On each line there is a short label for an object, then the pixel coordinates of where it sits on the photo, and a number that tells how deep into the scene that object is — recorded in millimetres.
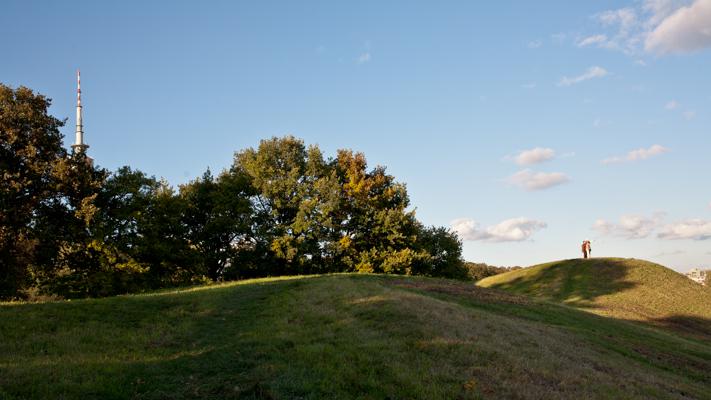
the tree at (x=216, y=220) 52250
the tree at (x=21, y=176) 34156
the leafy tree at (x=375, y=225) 56281
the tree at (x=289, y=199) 54844
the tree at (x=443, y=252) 64062
